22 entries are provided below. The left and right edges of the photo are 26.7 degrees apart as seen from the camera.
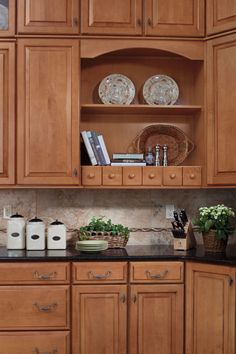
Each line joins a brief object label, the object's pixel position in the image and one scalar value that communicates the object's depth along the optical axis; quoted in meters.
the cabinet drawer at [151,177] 3.34
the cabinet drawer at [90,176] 3.30
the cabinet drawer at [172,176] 3.35
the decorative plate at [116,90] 3.53
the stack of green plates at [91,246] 3.16
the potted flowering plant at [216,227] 3.24
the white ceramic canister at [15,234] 3.34
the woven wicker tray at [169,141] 3.59
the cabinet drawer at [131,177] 3.33
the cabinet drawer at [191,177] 3.36
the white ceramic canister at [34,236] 3.32
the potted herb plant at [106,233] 3.37
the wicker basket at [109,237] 3.37
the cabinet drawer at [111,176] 3.31
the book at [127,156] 3.41
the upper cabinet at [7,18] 3.26
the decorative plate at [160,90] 3.56
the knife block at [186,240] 3.34
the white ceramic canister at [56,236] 3.34
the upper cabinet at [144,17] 3.29
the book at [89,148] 3.37
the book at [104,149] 3.39
